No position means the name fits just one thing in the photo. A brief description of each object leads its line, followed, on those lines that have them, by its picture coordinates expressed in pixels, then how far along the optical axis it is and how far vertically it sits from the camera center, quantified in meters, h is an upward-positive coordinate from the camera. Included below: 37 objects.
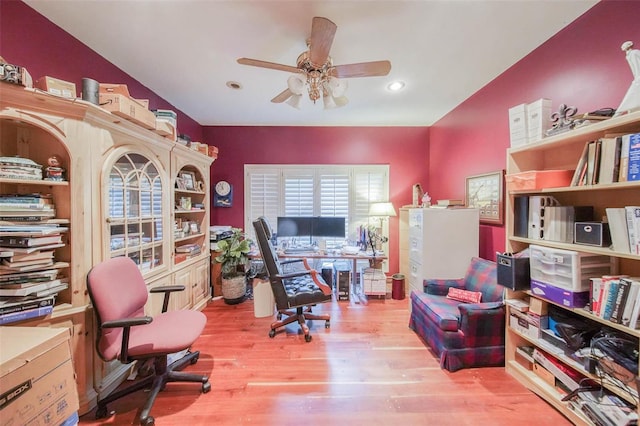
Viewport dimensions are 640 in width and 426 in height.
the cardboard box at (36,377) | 0.99 -0.77
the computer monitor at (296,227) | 3.57 -0.25
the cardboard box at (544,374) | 1.62 -1.17
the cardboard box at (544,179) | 1.58 +0.21
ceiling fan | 1.59 +1.05
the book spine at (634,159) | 1.18 +0.26
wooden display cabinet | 1.44 +0.15
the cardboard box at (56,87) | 1.42 +0.76
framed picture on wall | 2.50 +0.17
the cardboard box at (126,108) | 1.67 +0.76
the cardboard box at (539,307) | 1.65 -0.69
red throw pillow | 2.25 -0.83
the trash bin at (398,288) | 3.36 -1.12
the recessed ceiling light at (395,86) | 2.53 +1.37
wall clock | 3.89 +0.27
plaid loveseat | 1.91 -1.02
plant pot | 3.15 -1.07
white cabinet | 2.75 -0.36
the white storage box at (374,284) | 3.32 -1.04
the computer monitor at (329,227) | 3.53 -0.25
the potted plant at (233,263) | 3.09 -0.71
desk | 3.15 -0.62
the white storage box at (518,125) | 1.77 +0.65
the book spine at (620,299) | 1.21 -0.47
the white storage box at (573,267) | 1.42 -0.36
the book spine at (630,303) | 1.19 -0.47
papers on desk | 3.30 -0.57
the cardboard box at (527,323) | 1.66 -0.84
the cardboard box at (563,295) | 1.42 -0.54
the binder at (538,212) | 1.65 -0.02
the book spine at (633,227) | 1.18 -0.09
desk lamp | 3.51 +0.00
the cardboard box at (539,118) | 1.67 +0.66
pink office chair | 1.45 -0.83
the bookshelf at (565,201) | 1.29 +0.06
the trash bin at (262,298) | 2.82 -1.05
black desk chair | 2.32 -0.82
